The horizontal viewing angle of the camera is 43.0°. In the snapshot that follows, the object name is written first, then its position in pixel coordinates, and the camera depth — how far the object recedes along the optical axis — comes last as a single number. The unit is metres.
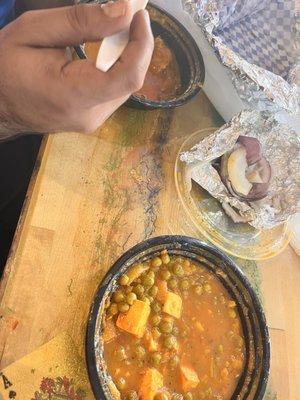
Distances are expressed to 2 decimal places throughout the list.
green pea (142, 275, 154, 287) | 0.27
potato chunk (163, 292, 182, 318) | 0.27
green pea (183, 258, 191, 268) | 0.29
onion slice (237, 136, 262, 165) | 0.32
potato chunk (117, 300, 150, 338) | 0.25
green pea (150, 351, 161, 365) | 0.25
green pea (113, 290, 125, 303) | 0.26
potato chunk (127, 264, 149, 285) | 0.27
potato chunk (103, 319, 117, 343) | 0.25
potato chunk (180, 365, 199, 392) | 0.26
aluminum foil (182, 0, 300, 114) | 0.36
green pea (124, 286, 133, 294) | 0.26
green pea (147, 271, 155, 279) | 0.27
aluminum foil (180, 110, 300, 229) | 0.31
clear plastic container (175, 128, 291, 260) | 0.32
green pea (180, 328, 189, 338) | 0.27
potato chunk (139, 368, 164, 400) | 0.25
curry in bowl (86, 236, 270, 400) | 0.25
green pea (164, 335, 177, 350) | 0.26
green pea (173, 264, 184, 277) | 0.28
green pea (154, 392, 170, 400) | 0.25
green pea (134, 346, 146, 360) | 0.25
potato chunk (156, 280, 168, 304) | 0.27
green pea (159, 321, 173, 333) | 0.26
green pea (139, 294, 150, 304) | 0.26
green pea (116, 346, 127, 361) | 0.25
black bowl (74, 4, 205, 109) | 0.33
